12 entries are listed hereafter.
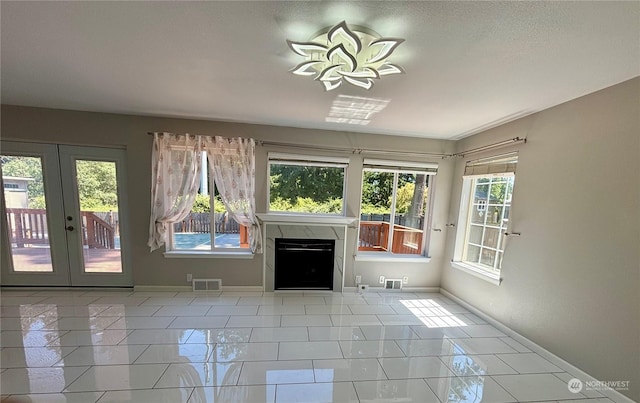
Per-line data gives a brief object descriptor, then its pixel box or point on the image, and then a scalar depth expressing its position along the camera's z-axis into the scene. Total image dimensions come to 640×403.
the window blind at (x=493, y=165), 2.72
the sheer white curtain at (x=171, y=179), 3.12
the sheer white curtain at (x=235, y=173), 3.23
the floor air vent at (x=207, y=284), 3.38
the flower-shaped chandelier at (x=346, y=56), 1.36
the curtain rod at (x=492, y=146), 2.61
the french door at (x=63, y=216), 3.07
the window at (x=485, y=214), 2.85
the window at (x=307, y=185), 3.47
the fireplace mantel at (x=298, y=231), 3.44
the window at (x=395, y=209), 3.72
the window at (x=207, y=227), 3.43
